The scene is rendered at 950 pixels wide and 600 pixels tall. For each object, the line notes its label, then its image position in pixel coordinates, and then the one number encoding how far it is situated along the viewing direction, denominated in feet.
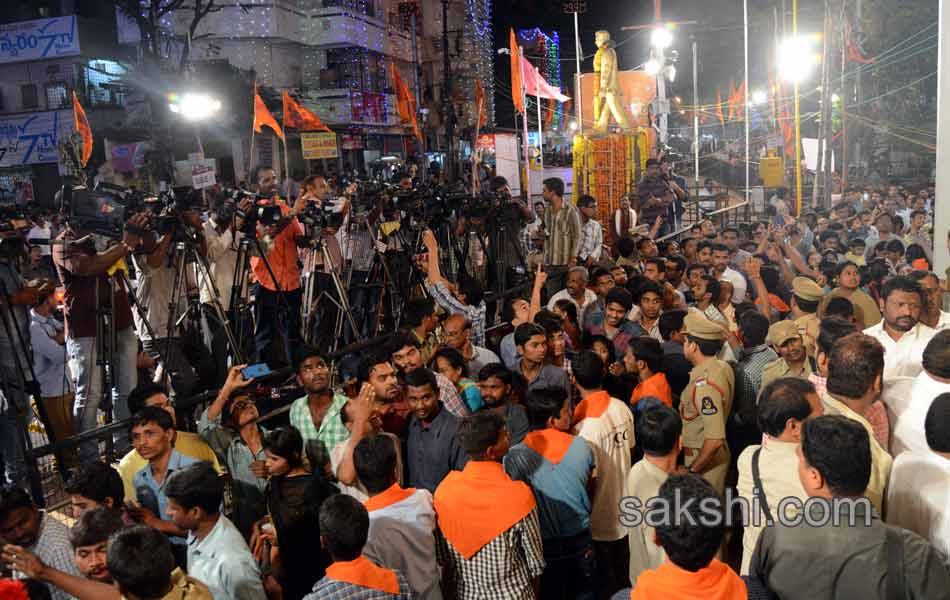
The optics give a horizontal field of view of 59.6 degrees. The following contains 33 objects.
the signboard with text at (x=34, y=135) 90.63
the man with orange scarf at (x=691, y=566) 8.29
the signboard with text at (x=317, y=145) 39.14
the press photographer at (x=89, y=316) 18.29
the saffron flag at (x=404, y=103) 52.95
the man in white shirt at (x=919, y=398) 12.21
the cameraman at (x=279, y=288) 23.31
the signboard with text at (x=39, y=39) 93.04
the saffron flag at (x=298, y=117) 35.99
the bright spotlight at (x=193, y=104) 42.22
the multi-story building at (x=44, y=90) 90.74
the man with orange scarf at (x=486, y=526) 11.35
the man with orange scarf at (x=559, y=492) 12.96
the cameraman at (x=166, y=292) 19.79
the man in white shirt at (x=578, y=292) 23.59
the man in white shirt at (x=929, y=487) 9.91
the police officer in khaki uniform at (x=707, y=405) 14.57
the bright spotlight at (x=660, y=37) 65.87
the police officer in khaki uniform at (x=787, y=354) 16.28
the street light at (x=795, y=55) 54.65
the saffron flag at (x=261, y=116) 34.12
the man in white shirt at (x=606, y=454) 14.08
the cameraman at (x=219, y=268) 22.90
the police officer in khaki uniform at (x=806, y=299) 19.72
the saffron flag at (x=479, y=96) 54.83
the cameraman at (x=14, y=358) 16.44
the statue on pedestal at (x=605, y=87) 51.42
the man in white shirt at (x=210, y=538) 10.30
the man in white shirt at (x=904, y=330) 16.60
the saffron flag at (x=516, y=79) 46.03
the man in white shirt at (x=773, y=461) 10.63
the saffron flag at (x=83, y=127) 45.33
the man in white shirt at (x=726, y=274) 26.76
